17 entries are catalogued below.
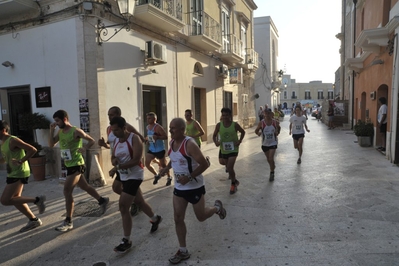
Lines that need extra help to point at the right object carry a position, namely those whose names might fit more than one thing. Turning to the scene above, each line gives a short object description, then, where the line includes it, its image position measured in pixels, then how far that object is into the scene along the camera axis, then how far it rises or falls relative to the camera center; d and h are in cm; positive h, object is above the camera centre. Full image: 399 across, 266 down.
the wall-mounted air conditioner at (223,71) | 1434 +171
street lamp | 705 +226
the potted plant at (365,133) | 1118 -117
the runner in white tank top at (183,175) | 322 -75
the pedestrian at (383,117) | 907 -46
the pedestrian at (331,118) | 2041 -100
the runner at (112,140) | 437 -55
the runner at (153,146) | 653 -87
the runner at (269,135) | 668 -68
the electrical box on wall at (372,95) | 1086 +28
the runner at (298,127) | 874 -67
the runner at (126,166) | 355 -70
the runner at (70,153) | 435 -67
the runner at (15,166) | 418 -80
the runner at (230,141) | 591 -70
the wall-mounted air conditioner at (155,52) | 845 +162
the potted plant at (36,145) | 738 -87
